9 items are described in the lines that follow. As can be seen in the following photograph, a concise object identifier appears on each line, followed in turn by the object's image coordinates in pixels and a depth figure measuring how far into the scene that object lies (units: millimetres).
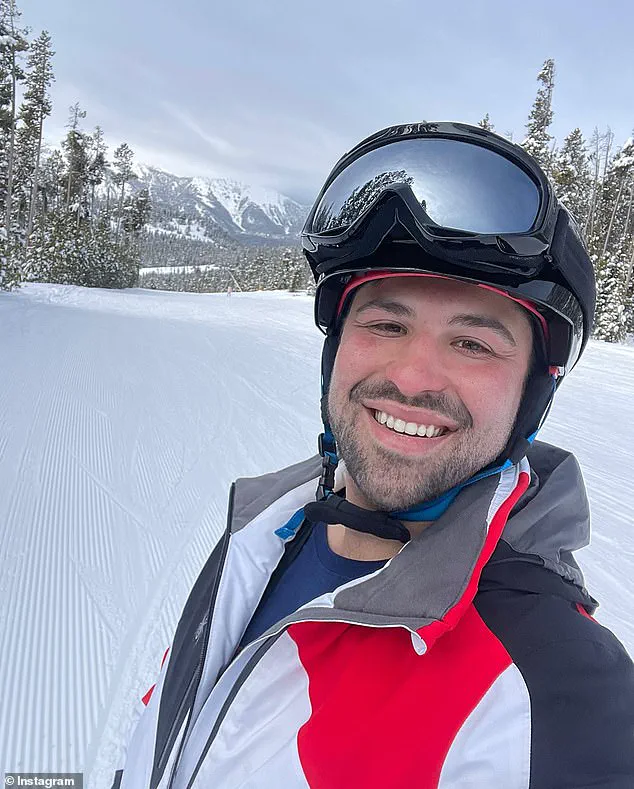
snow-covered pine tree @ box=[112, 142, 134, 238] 41788
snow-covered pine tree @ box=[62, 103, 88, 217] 35312
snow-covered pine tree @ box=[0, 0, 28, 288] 17344
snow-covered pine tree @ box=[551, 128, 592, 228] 26781
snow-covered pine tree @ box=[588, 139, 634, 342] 21562
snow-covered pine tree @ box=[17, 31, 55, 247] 30188
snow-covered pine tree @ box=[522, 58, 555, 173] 24469
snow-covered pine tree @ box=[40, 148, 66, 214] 39719
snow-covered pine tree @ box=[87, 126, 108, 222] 39031
